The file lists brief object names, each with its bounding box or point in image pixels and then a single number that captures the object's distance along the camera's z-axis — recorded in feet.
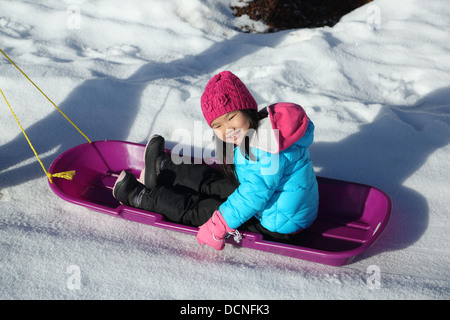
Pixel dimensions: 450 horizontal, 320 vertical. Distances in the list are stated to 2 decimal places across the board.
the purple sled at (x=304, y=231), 11.05
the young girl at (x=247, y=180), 10.49
